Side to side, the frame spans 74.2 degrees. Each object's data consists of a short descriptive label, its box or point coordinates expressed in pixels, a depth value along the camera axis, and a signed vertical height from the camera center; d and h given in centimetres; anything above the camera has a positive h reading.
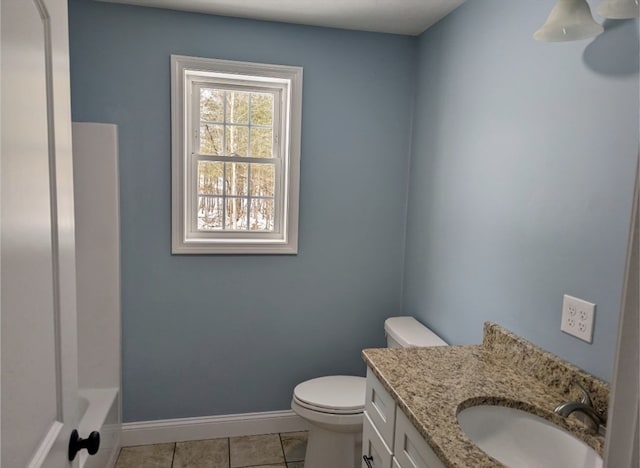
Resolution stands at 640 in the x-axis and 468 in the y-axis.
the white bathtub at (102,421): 193 -116
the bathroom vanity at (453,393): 111 -63
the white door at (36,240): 66 -12
